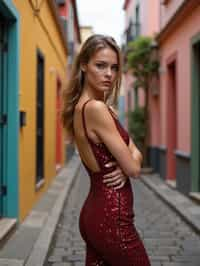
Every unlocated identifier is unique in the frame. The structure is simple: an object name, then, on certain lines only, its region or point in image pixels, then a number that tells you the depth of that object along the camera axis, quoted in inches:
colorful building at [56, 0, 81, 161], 692.7
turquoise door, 238.2
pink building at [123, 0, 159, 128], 681.0
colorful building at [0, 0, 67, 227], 239.3
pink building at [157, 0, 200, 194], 358.3
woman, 80.7
